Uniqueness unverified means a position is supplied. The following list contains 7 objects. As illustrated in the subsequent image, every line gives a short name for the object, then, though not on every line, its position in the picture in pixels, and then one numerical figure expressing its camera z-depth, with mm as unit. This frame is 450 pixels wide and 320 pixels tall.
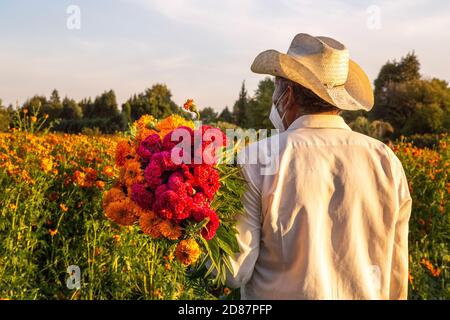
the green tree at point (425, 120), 26297
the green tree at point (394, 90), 30203
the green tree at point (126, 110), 33688
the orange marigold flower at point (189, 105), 2020
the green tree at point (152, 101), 32844
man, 1709
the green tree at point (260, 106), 34188
